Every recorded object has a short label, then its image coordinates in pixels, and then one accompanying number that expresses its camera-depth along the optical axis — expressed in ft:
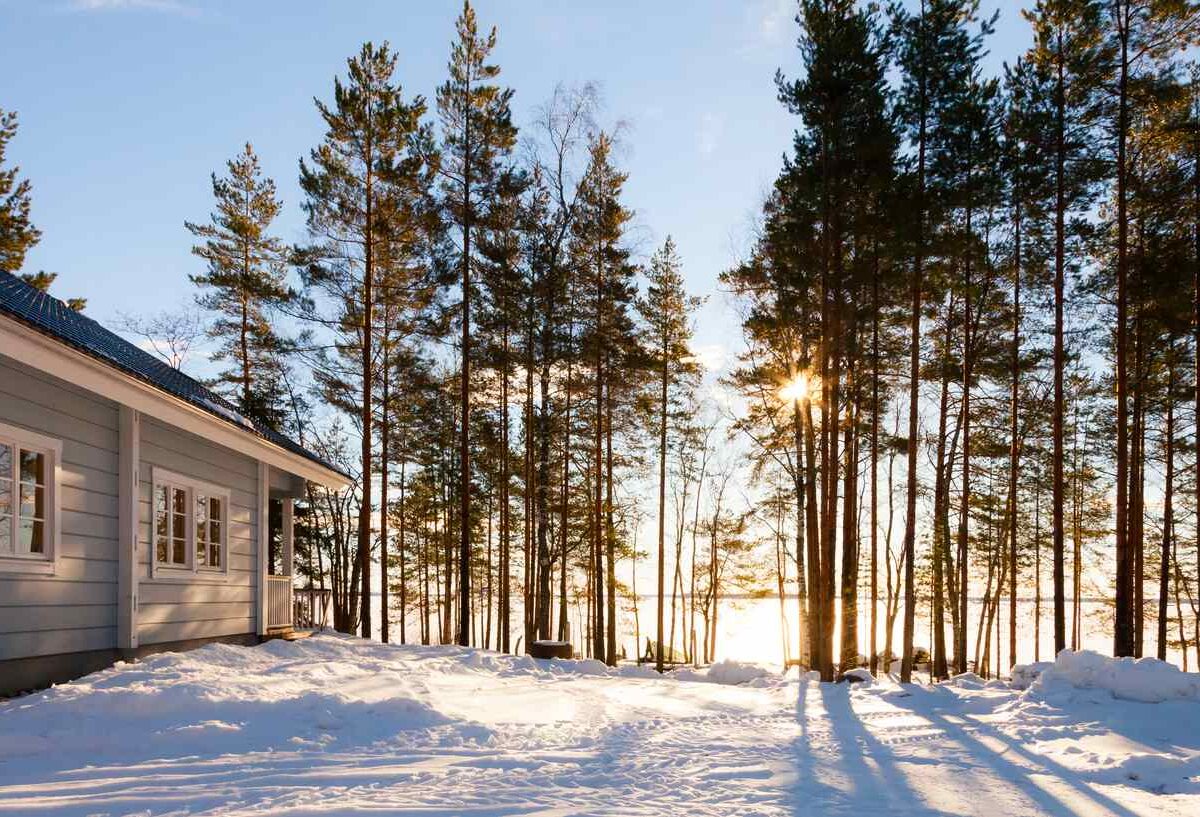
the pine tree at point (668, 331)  77.71
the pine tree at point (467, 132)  58.80
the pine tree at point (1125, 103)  42.60
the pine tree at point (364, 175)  57.62
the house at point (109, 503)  25.21
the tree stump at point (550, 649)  56.39
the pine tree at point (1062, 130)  45.91
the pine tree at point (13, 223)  70.64
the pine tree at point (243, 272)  76.59
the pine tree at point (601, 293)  69.82
